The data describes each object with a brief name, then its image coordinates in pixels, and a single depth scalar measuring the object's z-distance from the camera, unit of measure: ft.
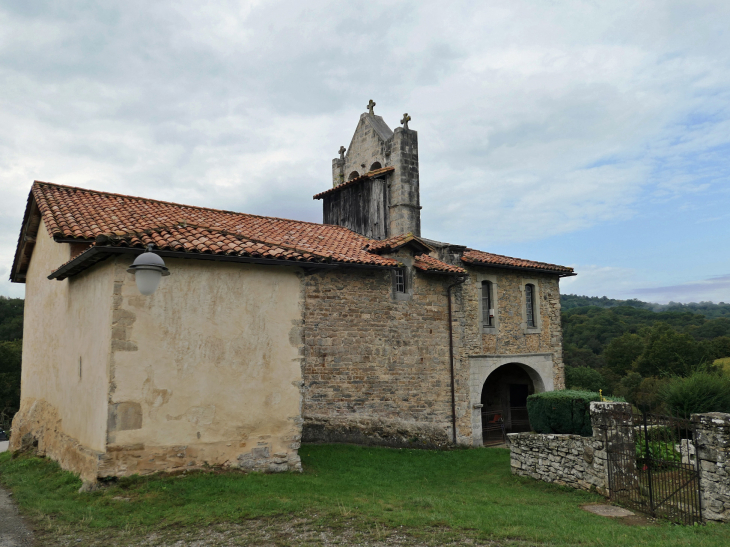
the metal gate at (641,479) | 27.78
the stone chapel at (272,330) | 31.30
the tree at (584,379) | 132.98
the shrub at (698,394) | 50.03
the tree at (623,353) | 163.94
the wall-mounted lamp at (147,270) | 24.85
